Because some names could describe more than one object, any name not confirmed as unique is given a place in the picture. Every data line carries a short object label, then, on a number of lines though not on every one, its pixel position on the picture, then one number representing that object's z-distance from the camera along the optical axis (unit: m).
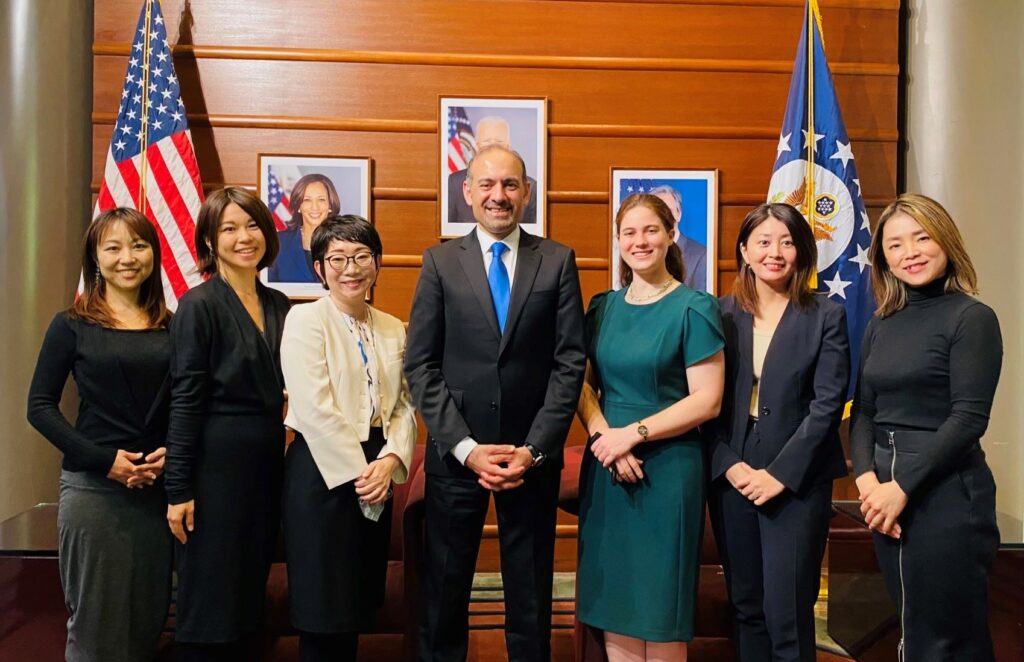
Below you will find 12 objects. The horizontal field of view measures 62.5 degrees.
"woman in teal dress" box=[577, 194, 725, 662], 2.30
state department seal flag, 3.98
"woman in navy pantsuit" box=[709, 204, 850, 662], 2.24
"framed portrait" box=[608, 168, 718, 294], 4.21
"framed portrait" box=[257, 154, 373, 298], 4.11
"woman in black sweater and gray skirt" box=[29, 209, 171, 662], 2.29
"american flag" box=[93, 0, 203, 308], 3.87
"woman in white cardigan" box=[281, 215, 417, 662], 2.23
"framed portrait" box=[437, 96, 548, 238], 4.14
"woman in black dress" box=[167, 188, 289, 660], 2.23
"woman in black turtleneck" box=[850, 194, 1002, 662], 2.05
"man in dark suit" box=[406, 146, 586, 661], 2.28
